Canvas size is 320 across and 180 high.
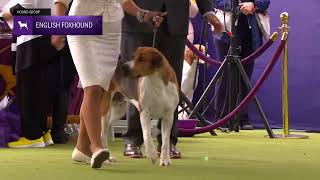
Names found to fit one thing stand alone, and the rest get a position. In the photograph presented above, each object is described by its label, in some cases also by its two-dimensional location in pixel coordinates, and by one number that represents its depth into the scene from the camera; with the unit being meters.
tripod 16.09
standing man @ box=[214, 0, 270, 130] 17.67
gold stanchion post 15.96
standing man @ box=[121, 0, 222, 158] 10.32
